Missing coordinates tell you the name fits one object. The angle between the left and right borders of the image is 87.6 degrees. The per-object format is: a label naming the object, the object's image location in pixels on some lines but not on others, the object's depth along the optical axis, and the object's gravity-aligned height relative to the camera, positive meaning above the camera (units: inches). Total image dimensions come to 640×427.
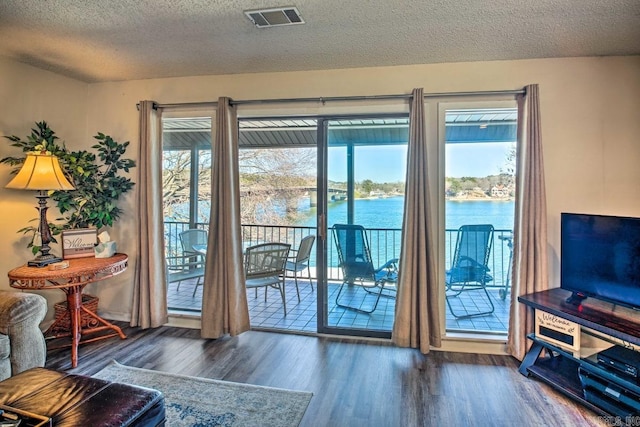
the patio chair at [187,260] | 140.0 -20.2
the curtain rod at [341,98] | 108.8 +40.1
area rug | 78.4 -48.4
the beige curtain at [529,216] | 103.7 -1.3
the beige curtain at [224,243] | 120.9 -11.4
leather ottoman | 53.4 -32.4
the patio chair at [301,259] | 143.7 -21.1
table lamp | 103.4 +9.6
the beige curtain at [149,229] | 127.8 -6.6
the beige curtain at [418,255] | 110.2 -14.4
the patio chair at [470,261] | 121.3 -18.1
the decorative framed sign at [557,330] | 90.0 -33.2
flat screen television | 84.6 -12.5
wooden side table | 97.7 -21.1
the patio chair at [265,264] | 136.3 -21.9
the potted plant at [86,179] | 114.6 +12.4
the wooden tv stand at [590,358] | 77.4 -39.3
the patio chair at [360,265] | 125.6 -20.3
